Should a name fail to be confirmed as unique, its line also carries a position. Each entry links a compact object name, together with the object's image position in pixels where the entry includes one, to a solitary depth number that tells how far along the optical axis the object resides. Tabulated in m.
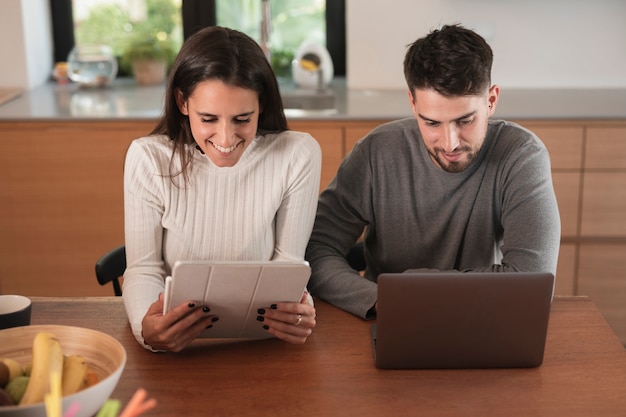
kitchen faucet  3.50
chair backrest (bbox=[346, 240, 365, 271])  2.15
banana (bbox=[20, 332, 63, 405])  1.20
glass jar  3.61
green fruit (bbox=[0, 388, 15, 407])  1.19
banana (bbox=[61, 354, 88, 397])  1.22
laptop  1.44
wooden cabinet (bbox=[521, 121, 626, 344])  3.04
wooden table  1.38
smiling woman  1.73
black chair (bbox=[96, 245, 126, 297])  2.05
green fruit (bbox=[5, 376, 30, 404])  1.22
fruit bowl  1.37
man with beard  1.78
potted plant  3.67
